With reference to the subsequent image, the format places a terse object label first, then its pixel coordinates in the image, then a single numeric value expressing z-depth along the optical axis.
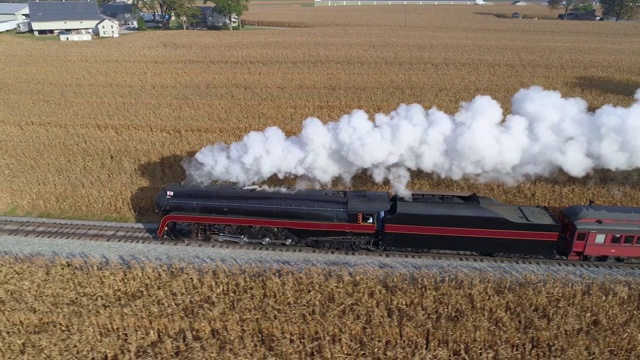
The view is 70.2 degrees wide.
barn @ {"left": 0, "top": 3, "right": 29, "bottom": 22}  90.50
